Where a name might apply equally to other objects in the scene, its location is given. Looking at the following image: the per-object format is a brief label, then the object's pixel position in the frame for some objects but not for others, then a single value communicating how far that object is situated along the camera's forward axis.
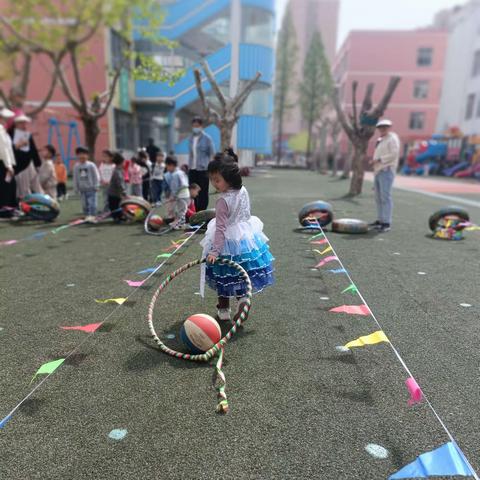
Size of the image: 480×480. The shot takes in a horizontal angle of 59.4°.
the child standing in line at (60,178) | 15.46
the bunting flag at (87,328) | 4.24
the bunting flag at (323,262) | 6.68
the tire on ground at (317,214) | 9.84
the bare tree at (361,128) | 17.19
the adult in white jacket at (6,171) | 9.90
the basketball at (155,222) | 9.50
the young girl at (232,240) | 4.02
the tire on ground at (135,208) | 10.45
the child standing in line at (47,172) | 12.58
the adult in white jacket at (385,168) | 9.37
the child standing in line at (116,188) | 10.69
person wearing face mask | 9.20
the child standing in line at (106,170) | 11.21
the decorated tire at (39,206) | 10.52
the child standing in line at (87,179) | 10.48
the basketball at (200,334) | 3.73
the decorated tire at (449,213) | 9.31
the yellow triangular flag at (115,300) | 5.03
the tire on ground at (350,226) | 9.46
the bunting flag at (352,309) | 4.73
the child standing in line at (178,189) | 9.41
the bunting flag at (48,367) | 3.43
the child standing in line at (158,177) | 12.40
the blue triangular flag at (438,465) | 2.22
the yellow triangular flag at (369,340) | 3.86
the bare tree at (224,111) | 18.16
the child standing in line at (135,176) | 12.73
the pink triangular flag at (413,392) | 3.01
